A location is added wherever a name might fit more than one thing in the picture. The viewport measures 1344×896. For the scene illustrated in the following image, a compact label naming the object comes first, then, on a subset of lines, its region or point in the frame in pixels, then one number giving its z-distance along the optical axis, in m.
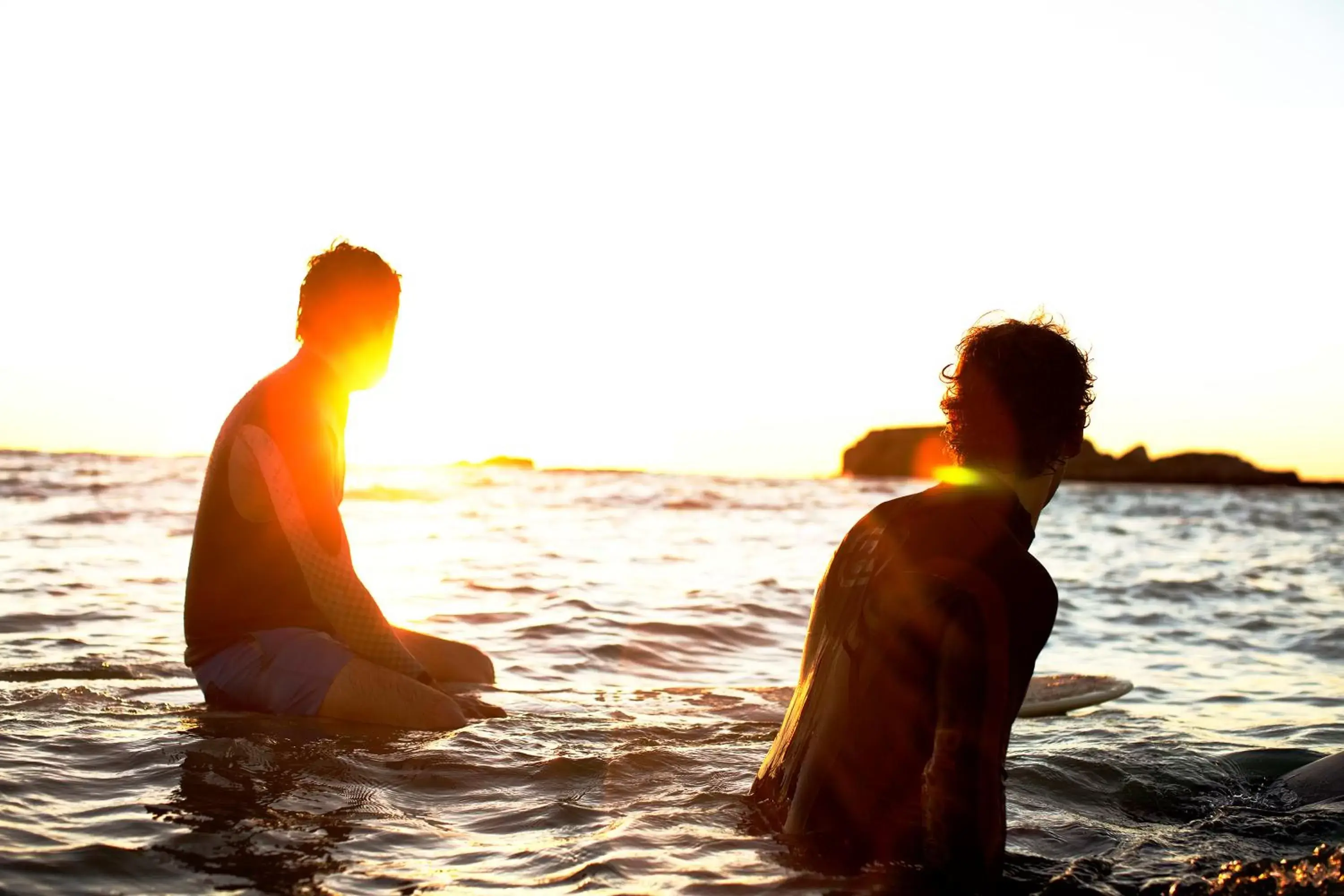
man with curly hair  2.88
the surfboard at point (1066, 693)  6.86
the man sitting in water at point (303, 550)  5.21
